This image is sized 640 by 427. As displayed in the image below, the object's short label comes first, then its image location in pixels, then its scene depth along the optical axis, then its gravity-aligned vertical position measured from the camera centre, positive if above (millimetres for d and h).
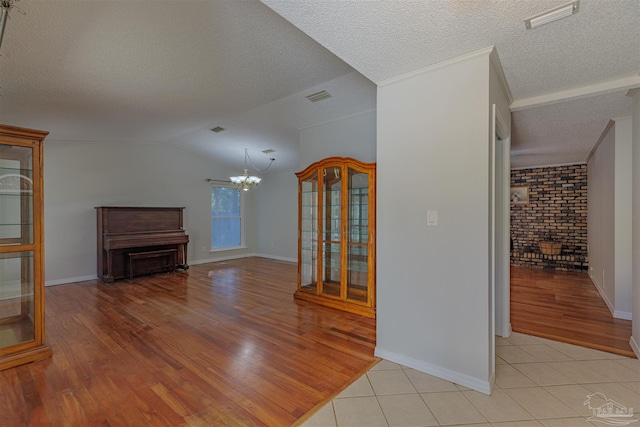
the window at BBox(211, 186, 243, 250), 7596 -178
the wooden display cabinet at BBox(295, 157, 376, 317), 3625 -339
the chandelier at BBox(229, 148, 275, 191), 5908 +620
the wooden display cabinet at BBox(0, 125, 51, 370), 2457 -276
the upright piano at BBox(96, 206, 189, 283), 5305 -550
